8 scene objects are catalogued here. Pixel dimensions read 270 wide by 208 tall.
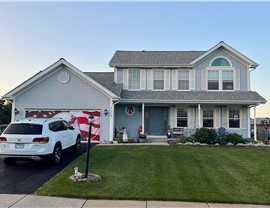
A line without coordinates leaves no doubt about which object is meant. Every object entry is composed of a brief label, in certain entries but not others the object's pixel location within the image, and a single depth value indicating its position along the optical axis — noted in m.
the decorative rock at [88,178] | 5.69
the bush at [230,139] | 12.32
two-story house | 14.76
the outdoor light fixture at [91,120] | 6.17
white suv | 7.09
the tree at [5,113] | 22.91
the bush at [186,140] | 12.67
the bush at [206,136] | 12.30
